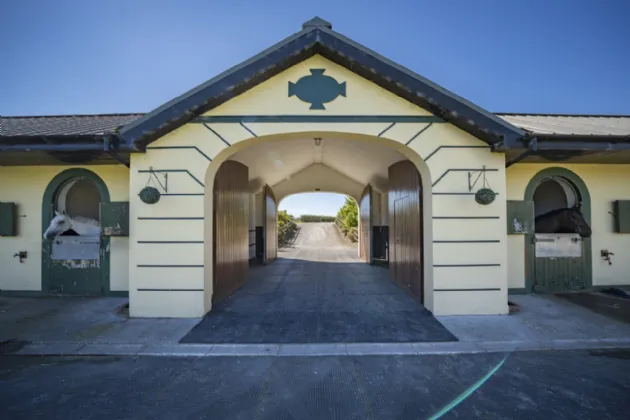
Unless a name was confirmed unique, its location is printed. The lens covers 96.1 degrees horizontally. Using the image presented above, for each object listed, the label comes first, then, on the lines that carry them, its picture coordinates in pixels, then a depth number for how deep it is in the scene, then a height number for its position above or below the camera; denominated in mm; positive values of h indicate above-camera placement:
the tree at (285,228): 22503 -1199
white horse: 6133 -260
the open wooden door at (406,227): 5750 -319
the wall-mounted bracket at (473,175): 5086 +671
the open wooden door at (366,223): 11588 -435
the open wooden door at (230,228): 5820 -329
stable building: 4926 +589
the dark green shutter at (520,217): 5727 -75
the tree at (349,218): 22375 -344
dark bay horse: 6270 -213
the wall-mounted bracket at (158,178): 5043 +646
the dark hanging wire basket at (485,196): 4913 +305
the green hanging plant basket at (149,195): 4879 +333
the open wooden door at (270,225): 12301 -533
